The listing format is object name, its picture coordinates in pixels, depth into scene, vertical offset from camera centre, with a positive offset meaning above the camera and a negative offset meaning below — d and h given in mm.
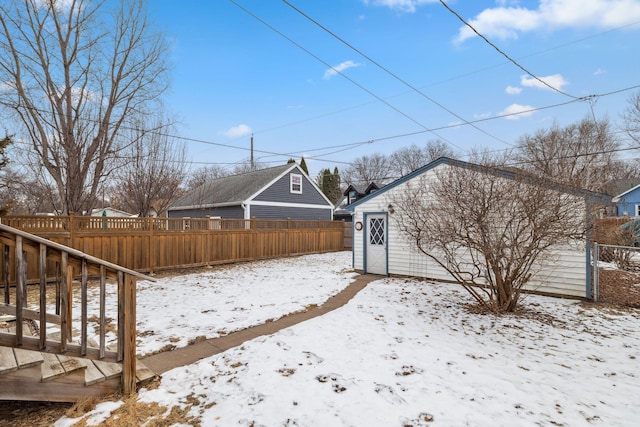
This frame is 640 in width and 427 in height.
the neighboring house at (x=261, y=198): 17016 +1146
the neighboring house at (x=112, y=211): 36025 +858
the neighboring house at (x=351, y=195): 25714 +1919
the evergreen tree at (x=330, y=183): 42969 +4741
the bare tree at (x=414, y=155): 40250 +8177
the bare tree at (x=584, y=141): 17802 +4884
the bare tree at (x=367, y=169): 44656 +6953
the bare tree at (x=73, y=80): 9961 +4752
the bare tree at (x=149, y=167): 11977 +2012
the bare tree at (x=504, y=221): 5094 -92
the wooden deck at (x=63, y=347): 2512 -1133
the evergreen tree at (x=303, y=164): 41072 +7030
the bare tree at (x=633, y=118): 16986 +5329
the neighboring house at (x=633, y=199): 21547 +1120
